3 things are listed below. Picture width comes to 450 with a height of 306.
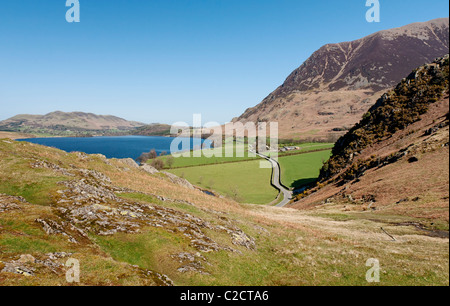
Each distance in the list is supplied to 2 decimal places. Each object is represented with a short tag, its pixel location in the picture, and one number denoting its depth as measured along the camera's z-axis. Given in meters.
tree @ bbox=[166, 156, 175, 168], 167.25
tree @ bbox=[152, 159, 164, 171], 162.05
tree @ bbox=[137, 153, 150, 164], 188.57
